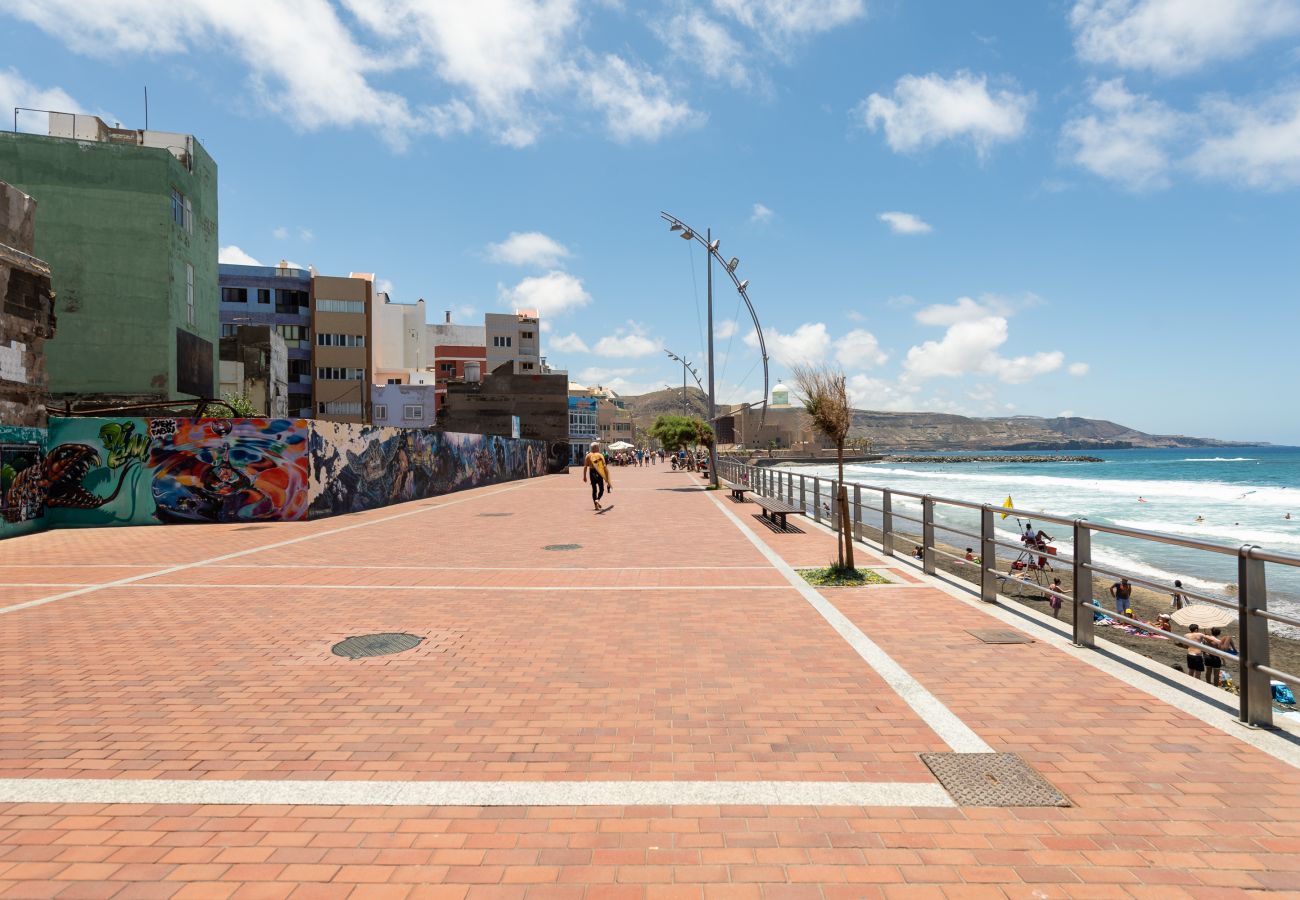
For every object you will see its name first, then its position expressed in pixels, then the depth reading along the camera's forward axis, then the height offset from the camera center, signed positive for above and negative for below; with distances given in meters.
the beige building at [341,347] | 65.56 +9.91
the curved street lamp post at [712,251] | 27.88 +8.19
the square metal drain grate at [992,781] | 3.44 -1.68
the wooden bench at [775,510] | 14.48 -1.18
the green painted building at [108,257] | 27.98 +7.98
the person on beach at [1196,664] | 9.12 -2.74
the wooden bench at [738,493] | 22.89 -1.32
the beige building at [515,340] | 96.06 +15.51
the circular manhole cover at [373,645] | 5.95 -1.67
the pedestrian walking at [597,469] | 20.69 -0.48
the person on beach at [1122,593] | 13.99 -2.83
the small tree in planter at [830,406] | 9.91 +0.67
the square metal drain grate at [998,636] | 6.25 -1.65
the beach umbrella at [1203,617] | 11.74 -2.77
